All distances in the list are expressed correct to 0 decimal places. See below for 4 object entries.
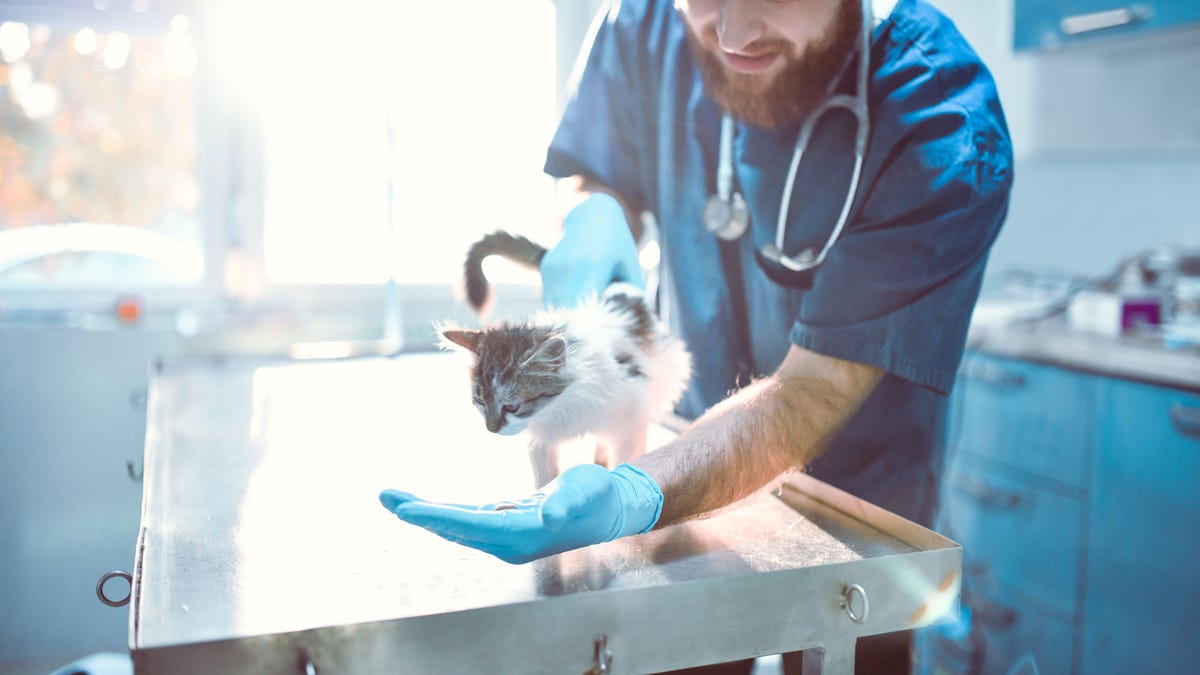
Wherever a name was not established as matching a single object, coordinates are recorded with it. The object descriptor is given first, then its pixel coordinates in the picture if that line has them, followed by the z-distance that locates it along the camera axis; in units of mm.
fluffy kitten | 709
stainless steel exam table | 518
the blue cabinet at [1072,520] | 1419
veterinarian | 723
